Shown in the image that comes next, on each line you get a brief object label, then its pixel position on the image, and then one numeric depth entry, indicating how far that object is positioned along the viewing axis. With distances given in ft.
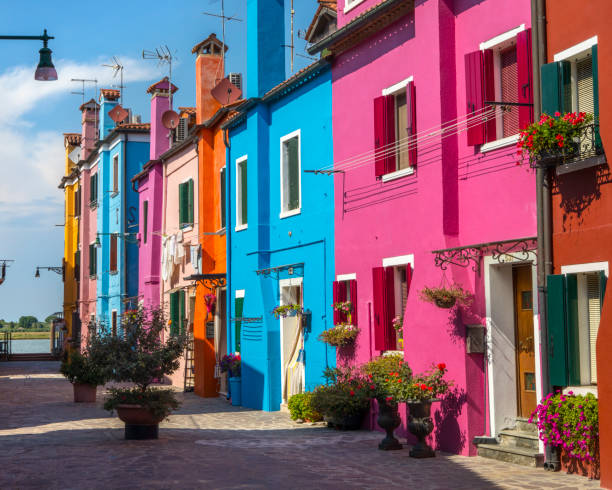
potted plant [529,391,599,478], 32.04
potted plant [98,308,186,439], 46.50
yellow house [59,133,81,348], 148.56
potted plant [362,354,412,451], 40.34
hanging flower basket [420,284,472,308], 39.47
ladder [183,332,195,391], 84.16
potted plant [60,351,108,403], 73.36
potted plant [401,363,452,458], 39.19
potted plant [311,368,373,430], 48.26
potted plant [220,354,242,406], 69.67
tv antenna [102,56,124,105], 126.52
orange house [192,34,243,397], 77.66
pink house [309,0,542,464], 38.60
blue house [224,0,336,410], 56.59
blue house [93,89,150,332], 113.80
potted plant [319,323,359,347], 50.85
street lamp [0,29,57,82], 45.16
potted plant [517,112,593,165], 33.06
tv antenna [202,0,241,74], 79.70
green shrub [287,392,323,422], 53.72
